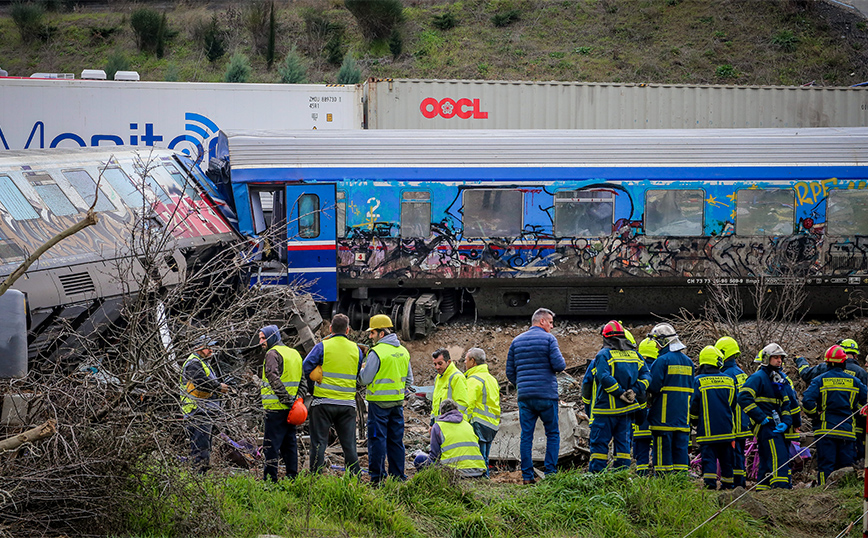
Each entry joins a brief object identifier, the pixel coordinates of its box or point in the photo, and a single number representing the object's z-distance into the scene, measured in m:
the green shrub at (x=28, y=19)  78.25
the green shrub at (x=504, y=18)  75.19
